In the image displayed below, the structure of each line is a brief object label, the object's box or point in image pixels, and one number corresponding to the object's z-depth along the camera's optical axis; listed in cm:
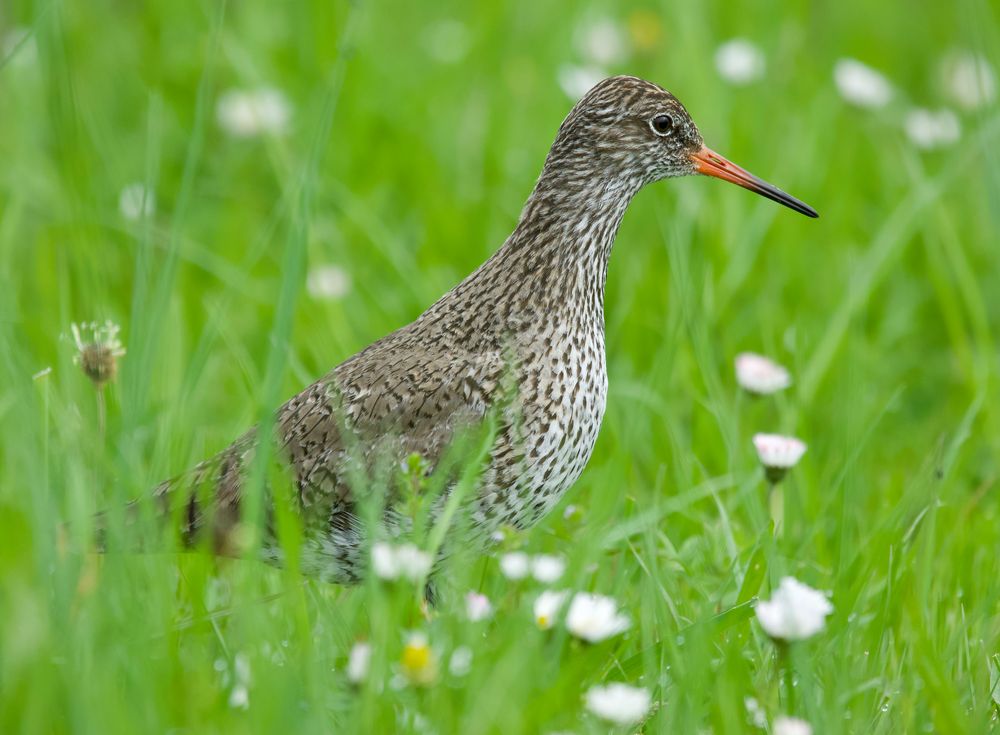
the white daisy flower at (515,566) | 783
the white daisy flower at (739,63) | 1592
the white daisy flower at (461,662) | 714
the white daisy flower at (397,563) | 720
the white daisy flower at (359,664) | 688
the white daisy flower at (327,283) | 1298
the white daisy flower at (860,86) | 1548
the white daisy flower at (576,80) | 1546
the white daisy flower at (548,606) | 747
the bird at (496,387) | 889
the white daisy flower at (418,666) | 680
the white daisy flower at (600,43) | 1727
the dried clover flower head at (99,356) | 875
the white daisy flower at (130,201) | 1434
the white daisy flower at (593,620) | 737
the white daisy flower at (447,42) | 1730
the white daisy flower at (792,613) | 714
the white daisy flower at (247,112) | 1510
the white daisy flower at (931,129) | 1611
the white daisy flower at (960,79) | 1745
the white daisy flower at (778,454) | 970
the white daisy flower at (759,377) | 1101
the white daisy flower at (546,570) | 772
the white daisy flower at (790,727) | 692
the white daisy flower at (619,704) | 696
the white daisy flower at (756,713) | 756
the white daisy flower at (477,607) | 748
